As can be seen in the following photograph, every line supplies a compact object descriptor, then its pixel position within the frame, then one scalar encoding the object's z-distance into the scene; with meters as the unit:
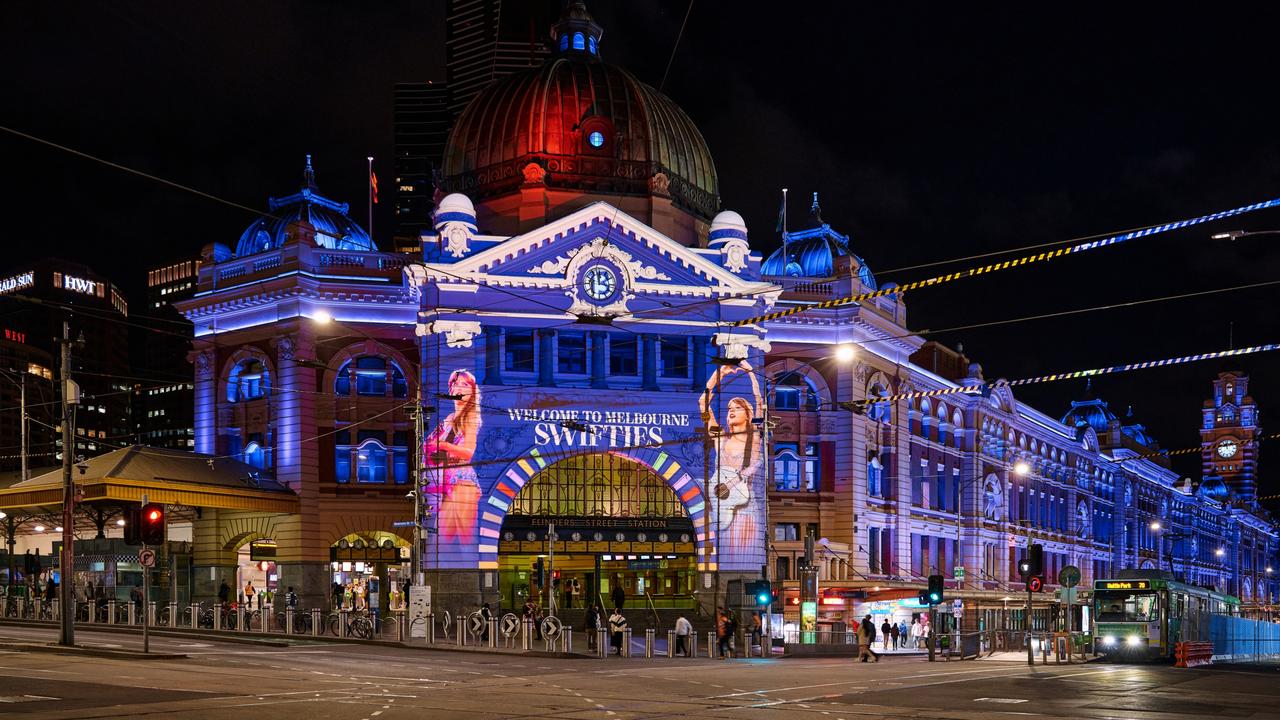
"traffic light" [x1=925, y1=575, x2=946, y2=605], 50.34
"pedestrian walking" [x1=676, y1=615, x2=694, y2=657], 47.19
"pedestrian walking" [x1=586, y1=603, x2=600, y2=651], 47.90
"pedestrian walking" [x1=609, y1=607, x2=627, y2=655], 45.50
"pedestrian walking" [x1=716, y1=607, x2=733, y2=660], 47.28
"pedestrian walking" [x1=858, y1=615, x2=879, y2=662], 47.72
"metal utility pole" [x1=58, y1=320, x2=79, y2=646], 37.59
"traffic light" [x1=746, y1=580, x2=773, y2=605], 50.41
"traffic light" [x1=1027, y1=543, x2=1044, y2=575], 46.53
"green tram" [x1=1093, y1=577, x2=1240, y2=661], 53.59
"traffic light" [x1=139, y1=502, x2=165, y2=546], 36.47
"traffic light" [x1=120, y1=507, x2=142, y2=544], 36.53
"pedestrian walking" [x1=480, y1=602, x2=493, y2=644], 51.66
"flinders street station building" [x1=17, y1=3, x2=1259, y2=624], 58.88
